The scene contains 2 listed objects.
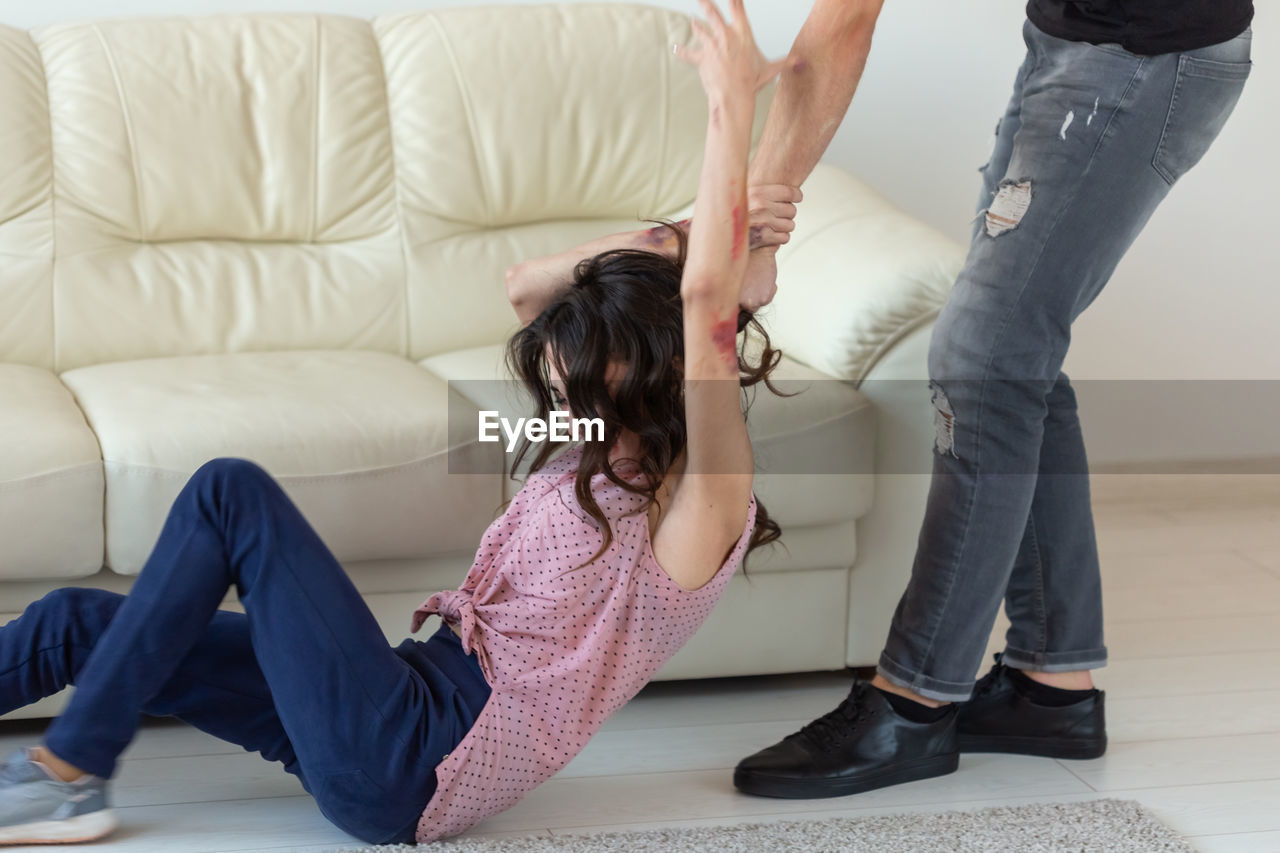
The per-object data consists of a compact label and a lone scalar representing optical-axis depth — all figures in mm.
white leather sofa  3951
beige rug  3695
